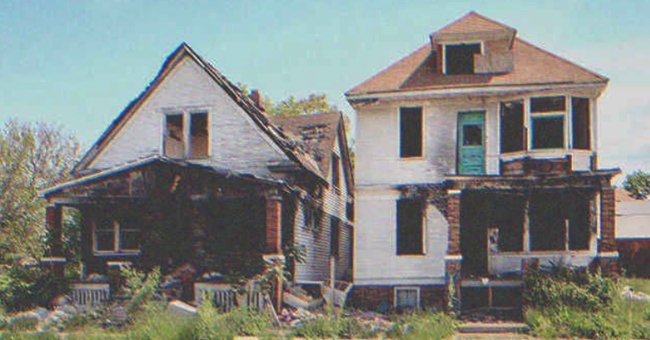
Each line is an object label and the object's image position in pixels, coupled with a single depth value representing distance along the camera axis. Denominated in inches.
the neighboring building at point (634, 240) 1147.9
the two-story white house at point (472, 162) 775.1
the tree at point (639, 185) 2819.9
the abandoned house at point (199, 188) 767.1
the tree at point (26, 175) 1520.7
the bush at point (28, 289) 759.7
